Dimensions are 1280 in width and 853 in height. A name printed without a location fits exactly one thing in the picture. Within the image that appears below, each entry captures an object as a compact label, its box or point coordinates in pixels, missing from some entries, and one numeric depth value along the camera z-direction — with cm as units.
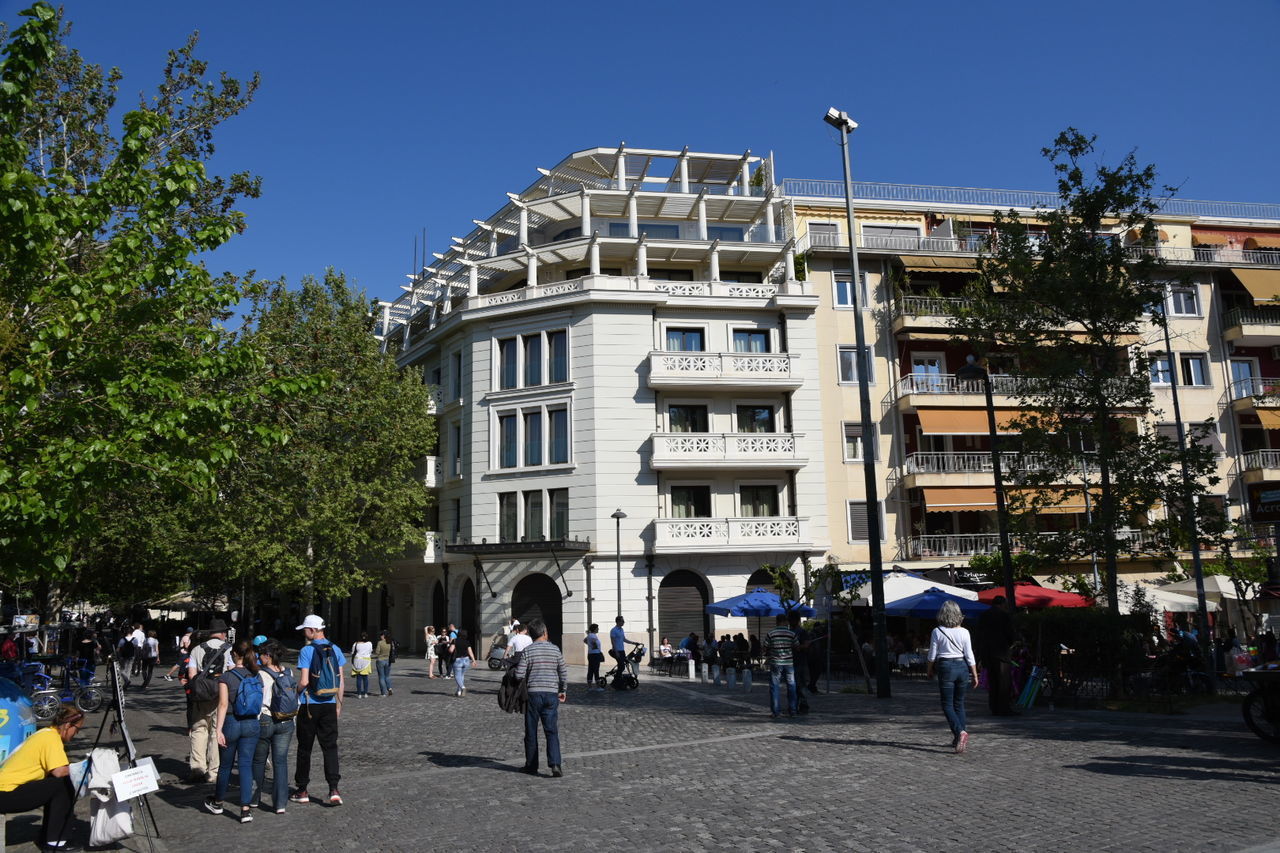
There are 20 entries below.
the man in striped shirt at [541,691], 1072
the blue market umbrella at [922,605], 2277
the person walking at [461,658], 2225
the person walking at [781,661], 1512
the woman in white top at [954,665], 1133
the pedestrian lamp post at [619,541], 3081
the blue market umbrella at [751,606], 2648
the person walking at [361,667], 2223
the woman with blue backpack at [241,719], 926
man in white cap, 966
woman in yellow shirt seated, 767
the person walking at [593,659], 2347
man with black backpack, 1097
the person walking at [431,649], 2745
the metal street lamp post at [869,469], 1869
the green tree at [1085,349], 1989
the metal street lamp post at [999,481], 2030
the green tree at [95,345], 1032
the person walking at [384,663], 2273
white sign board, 767
